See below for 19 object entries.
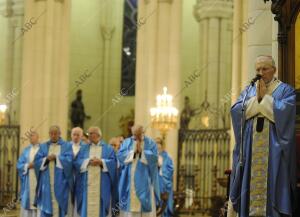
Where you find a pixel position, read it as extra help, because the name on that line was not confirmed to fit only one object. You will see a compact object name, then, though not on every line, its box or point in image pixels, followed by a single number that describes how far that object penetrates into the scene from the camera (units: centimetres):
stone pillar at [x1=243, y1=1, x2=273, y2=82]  934
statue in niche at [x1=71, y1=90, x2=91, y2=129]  2475
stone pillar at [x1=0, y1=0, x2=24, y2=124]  2341
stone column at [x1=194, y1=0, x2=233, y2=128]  2342
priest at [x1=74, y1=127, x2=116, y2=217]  1295
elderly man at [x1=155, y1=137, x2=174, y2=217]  1576
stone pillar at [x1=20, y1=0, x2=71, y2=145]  1919
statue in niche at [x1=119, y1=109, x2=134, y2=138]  2513
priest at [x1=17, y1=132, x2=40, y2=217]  1392
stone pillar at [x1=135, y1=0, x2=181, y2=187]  1902
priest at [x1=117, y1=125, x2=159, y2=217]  1273
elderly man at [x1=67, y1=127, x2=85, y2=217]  1324
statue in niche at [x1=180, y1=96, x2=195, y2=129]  2049
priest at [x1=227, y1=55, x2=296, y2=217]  653
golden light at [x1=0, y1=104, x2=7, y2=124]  1807
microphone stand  672
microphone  652
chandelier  1738
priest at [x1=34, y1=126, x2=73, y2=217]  1307
